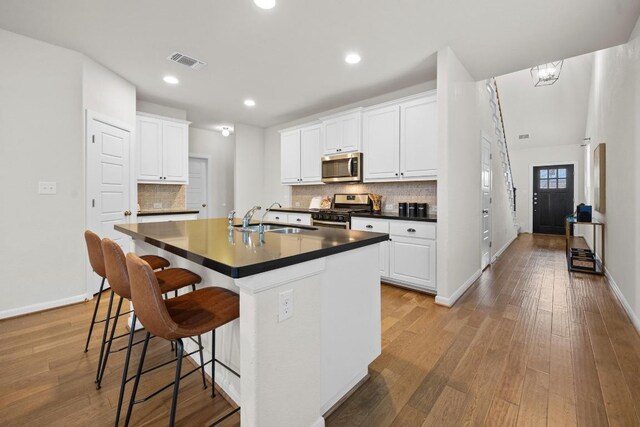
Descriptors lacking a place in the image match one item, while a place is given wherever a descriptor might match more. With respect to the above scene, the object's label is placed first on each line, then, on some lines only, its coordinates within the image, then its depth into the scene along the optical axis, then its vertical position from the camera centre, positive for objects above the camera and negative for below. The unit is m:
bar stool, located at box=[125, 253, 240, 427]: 1.16 -0.46
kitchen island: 1.16 -0.48
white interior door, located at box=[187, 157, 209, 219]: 6.58 +0.57
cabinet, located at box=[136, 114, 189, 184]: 4.56 +1.01
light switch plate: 2.95 +0.25
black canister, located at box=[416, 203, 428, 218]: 3.93 +0.04
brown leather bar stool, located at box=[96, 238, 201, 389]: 1.57 -0.41
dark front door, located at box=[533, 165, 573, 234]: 8.31 +0.44
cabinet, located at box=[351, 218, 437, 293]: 3.36 -0.49
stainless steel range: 4.18 +0.03
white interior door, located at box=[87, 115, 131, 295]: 3.32 +0.38
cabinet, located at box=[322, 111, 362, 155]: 4.38 +1.24
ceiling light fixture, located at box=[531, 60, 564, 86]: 5.43 +2.61
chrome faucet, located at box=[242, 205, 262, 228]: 2.30 -0.06
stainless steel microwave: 4.36 +0.69
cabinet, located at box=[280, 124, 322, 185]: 5.11 +1.04
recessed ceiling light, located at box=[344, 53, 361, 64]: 3.20 +1.72
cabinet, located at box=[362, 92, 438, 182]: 3.60 +0.96
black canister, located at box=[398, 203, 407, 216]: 4.00 +0.04
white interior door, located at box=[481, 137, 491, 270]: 4.44 +0.12
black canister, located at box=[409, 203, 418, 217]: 3.92 +0.04
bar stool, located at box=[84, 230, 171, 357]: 2.02 -0.30
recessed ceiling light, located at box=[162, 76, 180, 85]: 3.81 +1.76
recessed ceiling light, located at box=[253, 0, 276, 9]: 2.30 +1.67
